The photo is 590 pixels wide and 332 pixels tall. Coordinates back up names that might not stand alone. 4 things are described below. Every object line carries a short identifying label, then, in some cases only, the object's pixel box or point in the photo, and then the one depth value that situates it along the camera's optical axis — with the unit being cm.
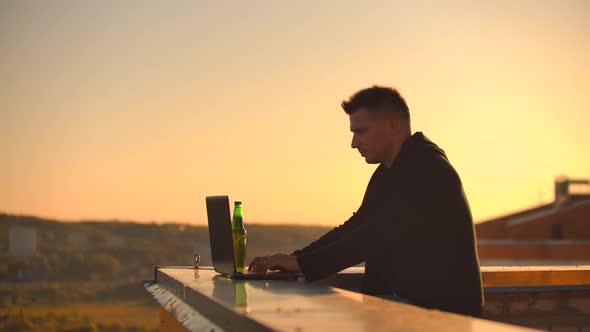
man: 270
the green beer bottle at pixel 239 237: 324
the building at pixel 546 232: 3125
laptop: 298
